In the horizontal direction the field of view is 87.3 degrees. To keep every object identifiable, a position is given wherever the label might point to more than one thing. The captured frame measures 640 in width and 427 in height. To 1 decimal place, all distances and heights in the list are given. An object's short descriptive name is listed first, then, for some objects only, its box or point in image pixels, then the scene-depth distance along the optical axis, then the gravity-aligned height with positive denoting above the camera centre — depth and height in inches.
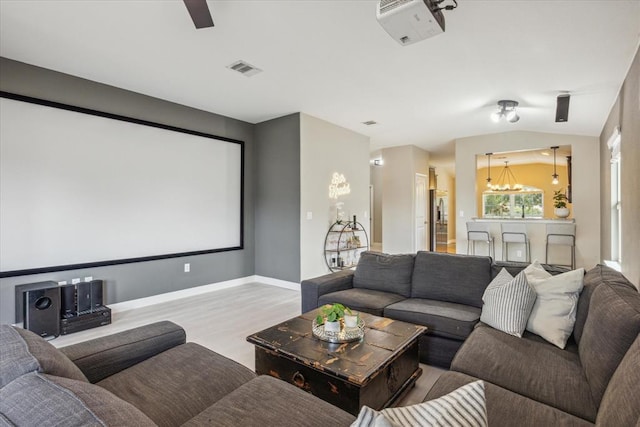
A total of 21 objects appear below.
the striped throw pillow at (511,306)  83.4 -24.2
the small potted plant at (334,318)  84.5 -26.7
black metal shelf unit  231.5 -22.4
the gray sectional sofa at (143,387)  29.5 -29.7
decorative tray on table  82.0 -30.3
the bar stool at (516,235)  245.1 -17.1
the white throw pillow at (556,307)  77.8 -23.2
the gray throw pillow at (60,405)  27.3 -16.4
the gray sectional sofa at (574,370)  46.8 -30.6
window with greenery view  396.5 +10.6
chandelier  426.6 +42.6
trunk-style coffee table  69.4 -32.3
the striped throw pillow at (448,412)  27.8 -17.3
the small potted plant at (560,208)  240.4 +2.4
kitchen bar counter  242.6 -24.0
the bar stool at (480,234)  257.4 -17.0
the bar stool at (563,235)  230.7 -16.6
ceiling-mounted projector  76.5 +46.3
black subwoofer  124.0 -36.2
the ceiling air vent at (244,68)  140.6 +63.0
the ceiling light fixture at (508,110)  177.0 +54.4
